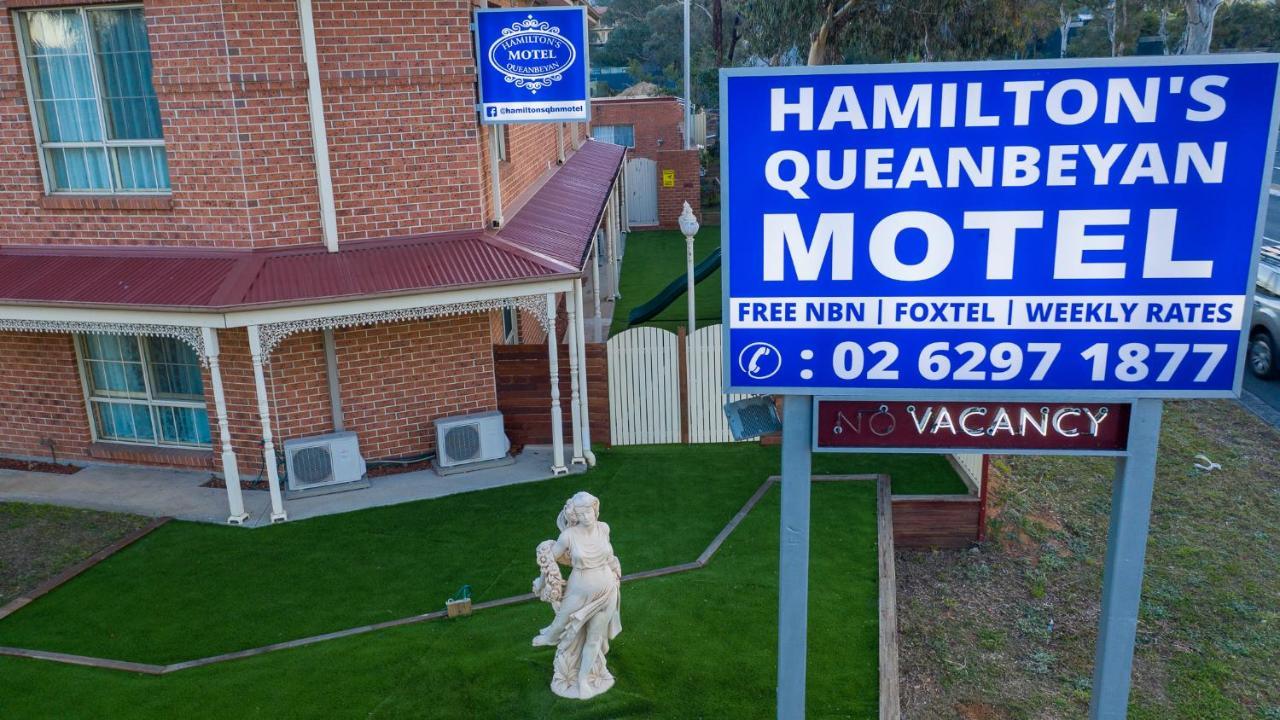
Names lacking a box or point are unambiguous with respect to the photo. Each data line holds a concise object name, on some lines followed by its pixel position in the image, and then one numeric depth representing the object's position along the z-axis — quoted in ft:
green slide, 60.18
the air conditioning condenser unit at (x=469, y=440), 40.86
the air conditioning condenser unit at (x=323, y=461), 38.88
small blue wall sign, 39.11
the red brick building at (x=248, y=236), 35.86
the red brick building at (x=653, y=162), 103.76
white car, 54.95
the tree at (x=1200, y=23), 112.98
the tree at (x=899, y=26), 93.76
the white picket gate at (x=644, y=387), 42.47
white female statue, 23.15
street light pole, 48.39
